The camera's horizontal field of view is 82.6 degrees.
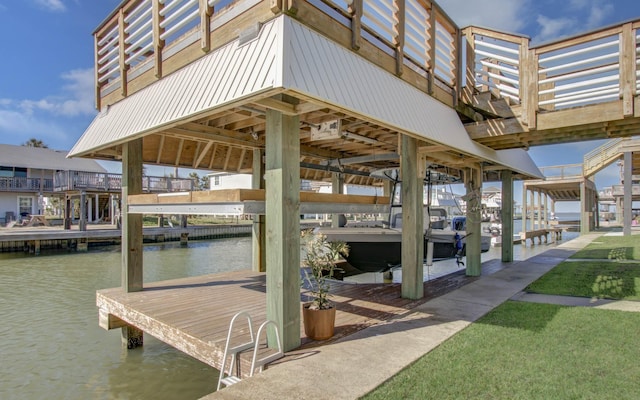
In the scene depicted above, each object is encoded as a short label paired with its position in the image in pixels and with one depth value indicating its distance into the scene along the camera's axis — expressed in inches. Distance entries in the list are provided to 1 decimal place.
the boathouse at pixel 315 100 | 141.7
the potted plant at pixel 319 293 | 163.2
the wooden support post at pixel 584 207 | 882.8
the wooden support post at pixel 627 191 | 663.1
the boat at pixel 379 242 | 302.4
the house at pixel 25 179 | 1131.9
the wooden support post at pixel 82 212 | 877.3
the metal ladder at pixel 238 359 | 134.0
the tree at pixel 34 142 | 1968.5
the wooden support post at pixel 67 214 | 943.7
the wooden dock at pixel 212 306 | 169.2
